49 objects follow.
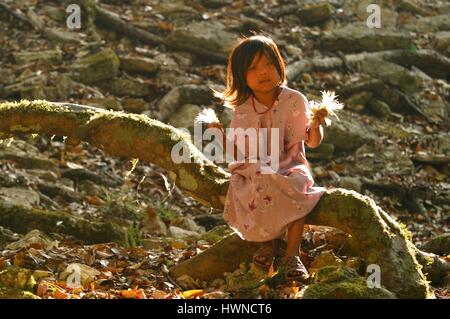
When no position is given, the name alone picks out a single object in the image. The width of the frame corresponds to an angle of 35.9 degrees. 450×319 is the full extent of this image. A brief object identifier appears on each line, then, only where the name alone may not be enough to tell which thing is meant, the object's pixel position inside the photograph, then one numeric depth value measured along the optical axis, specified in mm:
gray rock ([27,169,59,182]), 8031
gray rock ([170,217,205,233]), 7516
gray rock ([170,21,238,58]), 11289
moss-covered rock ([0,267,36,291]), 3740
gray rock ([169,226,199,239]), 7070
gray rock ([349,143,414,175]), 9292
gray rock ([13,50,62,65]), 10461
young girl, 4141
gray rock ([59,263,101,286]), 4422
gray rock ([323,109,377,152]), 9695
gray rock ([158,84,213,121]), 9633
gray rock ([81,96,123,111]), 9523
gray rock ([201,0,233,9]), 12906
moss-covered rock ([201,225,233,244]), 6141
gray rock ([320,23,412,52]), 12086
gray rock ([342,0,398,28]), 13211
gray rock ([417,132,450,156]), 9844
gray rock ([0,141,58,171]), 8242
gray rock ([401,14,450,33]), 13203
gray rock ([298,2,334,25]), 12844
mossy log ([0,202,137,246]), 6137
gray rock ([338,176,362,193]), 8812
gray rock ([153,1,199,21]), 12273
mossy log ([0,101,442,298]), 3928
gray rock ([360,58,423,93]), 11312
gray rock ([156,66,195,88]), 10383
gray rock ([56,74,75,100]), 9703
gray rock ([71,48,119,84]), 10195
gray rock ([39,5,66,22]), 11859
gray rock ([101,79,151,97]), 10141
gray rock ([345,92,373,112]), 10688
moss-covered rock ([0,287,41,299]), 3506
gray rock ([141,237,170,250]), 6117
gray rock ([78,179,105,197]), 8047
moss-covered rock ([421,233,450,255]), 5438
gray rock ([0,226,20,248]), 5746
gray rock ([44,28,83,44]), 11133
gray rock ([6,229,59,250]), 5281
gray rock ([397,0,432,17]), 13945
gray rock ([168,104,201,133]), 9367
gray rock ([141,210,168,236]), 7203
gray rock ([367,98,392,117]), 10781
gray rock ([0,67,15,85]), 9945
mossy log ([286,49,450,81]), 11336
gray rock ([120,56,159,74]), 10570
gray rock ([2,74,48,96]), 9469
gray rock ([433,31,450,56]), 12664
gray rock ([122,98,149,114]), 9727
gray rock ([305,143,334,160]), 9562
